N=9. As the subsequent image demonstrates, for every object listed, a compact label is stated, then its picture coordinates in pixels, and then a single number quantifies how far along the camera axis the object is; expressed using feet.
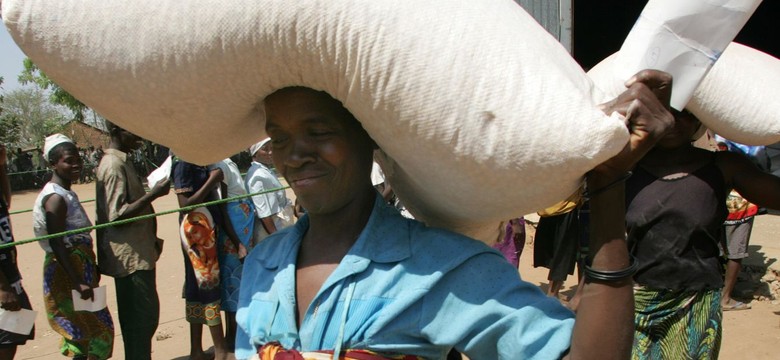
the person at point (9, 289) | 10.84
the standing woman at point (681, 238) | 8.21
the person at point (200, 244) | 13.99
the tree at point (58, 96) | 98.23
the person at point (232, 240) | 14.46
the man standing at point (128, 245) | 12.96
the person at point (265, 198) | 15.66
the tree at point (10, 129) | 90.38
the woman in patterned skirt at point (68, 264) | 11.98
